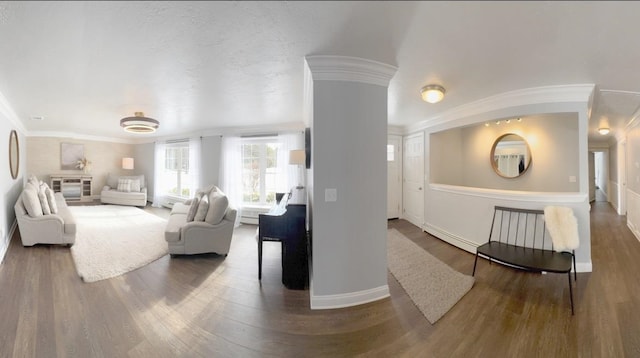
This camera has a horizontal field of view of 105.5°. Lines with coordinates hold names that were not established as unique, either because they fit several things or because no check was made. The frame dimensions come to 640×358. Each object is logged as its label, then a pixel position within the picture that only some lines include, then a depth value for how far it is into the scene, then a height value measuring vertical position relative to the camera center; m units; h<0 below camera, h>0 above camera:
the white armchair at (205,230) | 3.31 -0.67
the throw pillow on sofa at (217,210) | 3.41 -0.40
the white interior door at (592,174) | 8.06 +0.13
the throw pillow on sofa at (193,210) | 3.54 -0.42
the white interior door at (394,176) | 5.41 +0.09
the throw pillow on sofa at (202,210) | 3.50 -0.41
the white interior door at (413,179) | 4.83 +0.01
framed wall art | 7.29 +0.85
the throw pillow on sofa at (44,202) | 3.86 -0.31
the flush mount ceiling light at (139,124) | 3.62 +0.89
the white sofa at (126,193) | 7.33 -0.33
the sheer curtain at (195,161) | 6.13 +0.51
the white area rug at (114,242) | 2.94 -0.96
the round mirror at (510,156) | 4.02 +0.40
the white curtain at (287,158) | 5.24 +0.50
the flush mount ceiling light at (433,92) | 2.67 +0.96
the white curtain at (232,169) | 5.68 +0.28
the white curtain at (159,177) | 7.32 +0.14
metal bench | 2.37 -0.79
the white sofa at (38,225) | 3.61 -0.64
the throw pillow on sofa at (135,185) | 7.58 -0.10
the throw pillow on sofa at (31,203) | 3.67 -0.31
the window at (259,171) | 5.60 +0.24
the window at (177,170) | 6.82 +0.34
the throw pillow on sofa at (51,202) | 4.04 -0.33
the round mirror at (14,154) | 4.37 +0.56
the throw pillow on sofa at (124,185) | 7.53 -0.09
